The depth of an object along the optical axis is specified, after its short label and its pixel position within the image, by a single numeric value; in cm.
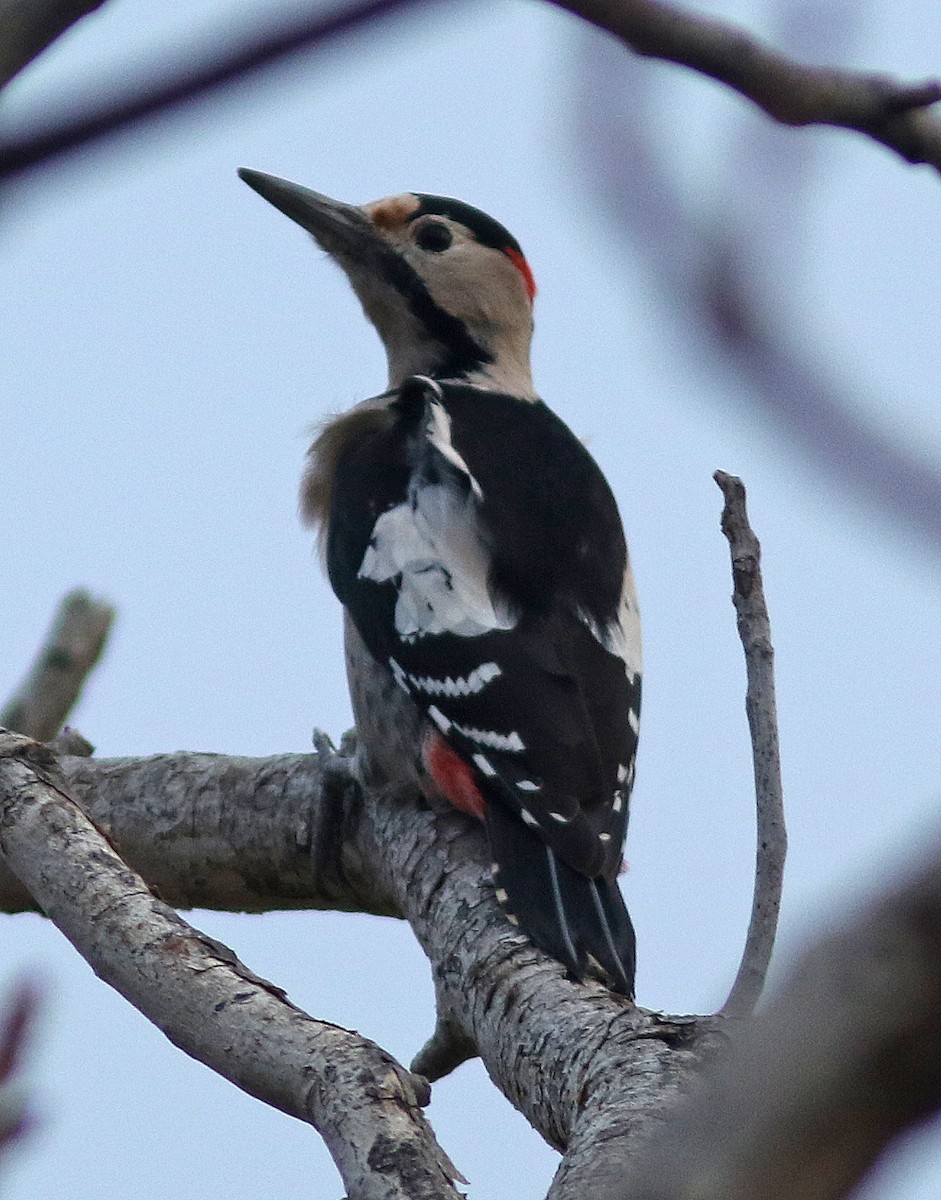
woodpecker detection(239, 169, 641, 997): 527
